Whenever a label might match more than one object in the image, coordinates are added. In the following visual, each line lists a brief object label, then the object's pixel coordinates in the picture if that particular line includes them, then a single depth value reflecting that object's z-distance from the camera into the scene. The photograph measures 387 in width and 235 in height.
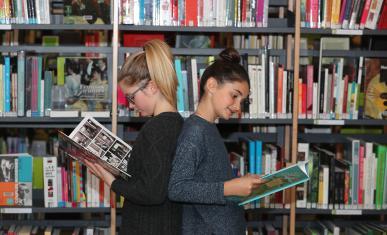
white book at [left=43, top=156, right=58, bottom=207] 3.35
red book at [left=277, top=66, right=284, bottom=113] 3.37
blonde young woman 2.13
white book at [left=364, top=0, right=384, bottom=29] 3.40
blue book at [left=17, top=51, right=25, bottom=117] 3.29
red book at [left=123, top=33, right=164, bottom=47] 3.59
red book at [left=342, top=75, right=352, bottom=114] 3.43
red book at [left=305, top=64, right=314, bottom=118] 3.41
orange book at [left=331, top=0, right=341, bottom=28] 3.39
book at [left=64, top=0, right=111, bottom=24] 3.29
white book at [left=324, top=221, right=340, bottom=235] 3.52
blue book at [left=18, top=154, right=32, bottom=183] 3.34
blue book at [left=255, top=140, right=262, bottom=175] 3.41
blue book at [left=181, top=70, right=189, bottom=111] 3.29
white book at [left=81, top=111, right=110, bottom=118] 3.30
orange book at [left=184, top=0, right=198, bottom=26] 3.31
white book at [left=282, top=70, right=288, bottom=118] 3.38
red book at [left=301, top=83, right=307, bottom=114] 3.41
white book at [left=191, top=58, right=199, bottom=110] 3.28
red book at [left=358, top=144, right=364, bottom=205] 3.45
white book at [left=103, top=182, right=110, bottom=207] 3.36
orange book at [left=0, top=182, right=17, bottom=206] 3.32
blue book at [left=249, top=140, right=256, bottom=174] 3.41
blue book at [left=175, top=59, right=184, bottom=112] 3.28
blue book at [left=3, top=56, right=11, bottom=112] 3.30
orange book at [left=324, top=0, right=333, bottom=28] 3.39
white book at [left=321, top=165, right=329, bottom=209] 3.44
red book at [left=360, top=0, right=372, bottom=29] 3.40
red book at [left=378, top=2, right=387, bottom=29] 3.44
